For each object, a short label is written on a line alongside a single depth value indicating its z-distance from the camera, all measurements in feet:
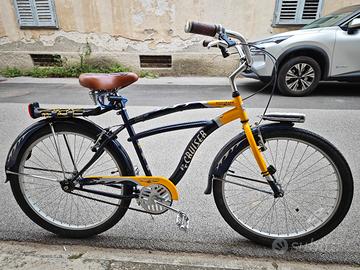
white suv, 15.12
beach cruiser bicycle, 4.91
